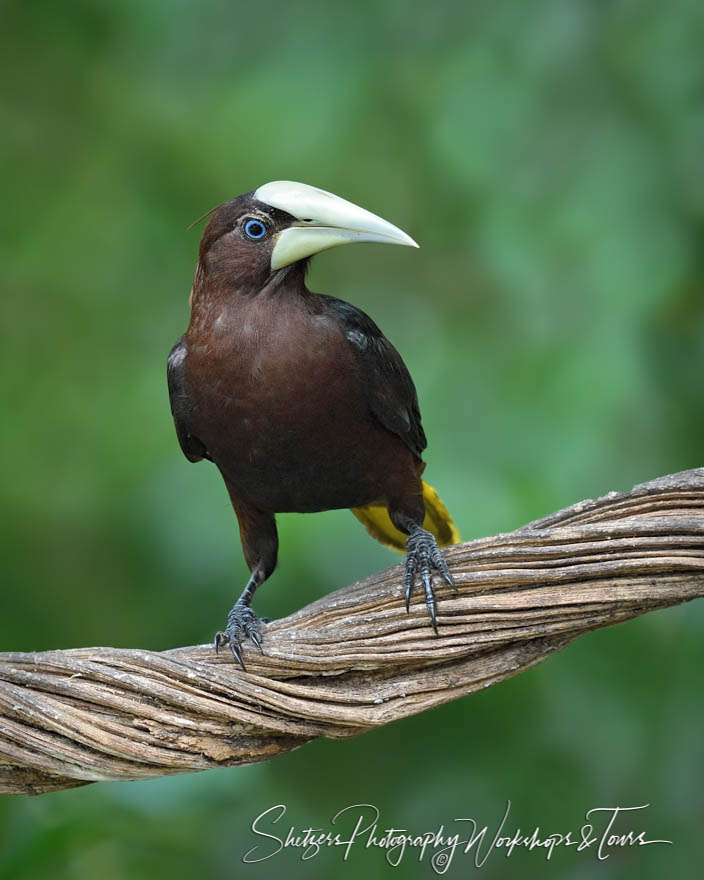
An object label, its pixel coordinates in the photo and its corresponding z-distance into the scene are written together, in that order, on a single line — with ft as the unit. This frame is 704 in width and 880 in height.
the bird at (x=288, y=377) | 15.65
